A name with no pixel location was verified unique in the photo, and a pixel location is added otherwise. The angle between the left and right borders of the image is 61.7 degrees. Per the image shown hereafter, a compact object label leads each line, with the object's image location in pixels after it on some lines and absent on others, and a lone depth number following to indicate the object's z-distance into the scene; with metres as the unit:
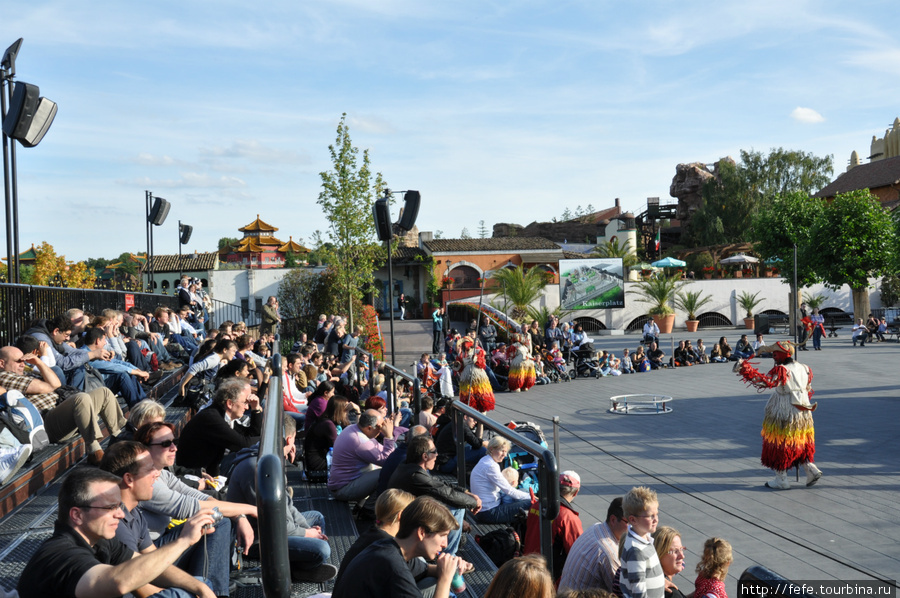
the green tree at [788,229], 34.81
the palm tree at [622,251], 47.75
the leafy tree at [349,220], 24.22
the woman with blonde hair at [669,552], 4.71
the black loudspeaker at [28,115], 9.55
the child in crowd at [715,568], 4.85
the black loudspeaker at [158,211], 18.45
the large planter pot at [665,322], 35.81
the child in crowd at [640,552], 4.03
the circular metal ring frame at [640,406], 15.59
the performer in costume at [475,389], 14.91
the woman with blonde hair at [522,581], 2.80
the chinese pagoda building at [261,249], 60.09
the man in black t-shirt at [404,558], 3.29
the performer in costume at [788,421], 9.38
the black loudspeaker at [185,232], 23.95
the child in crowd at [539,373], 21.45
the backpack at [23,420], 5.35
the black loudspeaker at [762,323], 31.90
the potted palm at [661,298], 36.03
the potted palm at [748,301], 40.06
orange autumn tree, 30.73
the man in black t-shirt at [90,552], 2.88
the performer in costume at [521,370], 19.92
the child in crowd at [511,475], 6.88
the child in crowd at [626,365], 23.47
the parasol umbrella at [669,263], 41.75
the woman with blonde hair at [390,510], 3.99
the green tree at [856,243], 32.12
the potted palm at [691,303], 38.23
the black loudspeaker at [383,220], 11.56
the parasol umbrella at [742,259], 42.66
